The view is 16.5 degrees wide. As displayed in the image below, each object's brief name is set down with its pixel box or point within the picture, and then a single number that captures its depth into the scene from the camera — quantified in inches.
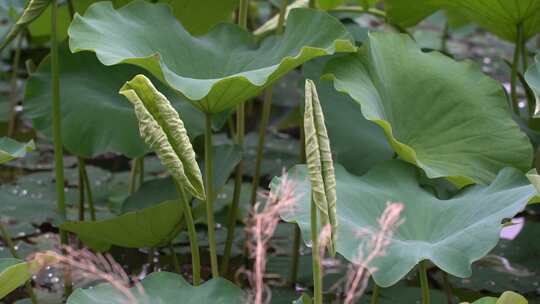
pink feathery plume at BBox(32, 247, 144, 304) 82.4
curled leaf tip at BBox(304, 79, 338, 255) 86.0
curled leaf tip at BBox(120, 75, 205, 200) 93.4
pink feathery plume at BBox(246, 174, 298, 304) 81.3
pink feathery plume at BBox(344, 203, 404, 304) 97.6
